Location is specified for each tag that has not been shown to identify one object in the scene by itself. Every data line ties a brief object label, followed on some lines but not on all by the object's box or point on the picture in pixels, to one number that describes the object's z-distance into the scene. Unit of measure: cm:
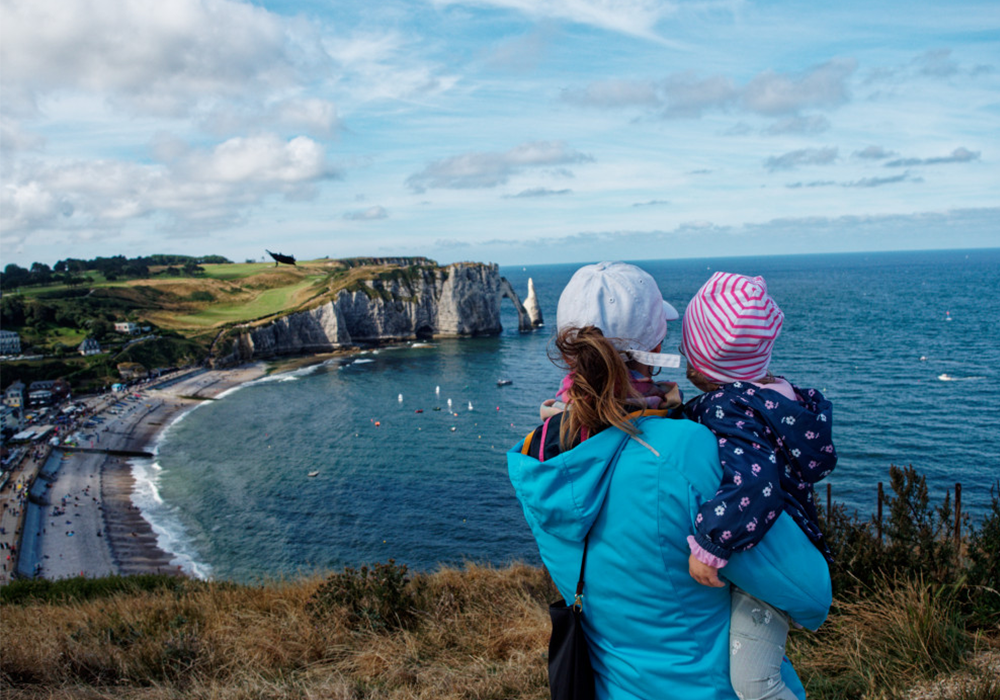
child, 153
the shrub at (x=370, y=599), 551
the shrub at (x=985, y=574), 432
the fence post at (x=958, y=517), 548
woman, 155
